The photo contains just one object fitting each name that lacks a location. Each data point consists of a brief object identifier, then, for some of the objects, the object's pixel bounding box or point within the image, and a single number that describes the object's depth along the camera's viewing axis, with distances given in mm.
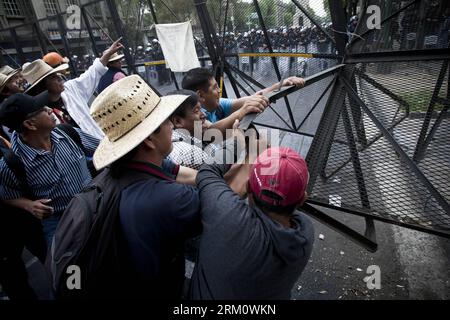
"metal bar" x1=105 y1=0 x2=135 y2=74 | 6020
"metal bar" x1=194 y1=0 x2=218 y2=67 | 4270
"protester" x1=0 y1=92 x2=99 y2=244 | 1885
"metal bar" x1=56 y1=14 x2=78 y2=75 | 8492
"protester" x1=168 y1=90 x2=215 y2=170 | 1868
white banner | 4996
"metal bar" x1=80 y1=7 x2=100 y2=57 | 7022
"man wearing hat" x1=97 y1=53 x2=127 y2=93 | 4340
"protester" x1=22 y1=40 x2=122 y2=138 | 2869
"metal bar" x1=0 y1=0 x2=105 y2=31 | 6426
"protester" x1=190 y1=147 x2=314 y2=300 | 1041
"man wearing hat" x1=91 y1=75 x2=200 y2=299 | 1140
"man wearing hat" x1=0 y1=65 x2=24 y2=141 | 3180
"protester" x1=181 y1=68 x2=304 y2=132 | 2070
